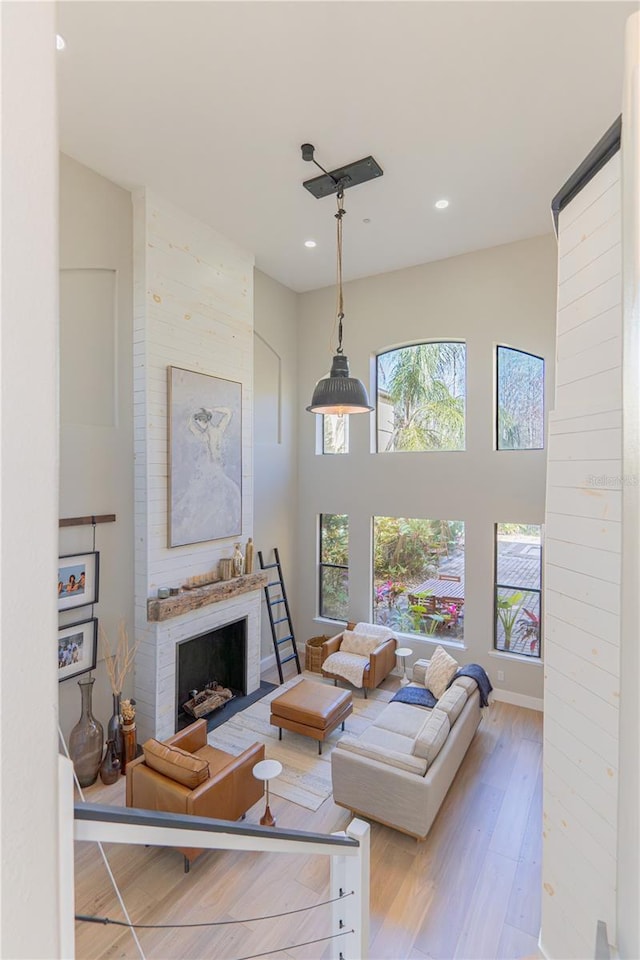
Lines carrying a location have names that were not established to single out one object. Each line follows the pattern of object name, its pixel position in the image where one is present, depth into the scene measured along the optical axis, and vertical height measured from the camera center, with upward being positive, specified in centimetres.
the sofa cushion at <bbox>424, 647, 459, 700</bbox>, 463 -205
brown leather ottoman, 442 -234
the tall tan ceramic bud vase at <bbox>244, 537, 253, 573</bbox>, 563 -103
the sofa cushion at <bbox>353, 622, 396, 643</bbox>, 591 -205
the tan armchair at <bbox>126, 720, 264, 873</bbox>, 305 -220
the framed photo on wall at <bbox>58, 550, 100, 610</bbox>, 384 -91
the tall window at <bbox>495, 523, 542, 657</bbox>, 542 -135
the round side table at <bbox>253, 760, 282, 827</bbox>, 339 -224
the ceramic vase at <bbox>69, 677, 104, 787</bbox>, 377 -225
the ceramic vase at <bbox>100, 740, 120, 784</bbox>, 391 -253
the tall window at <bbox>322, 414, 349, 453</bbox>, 682 +64
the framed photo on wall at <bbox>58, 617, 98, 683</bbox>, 383 -151
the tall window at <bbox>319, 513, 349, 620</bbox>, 677 -136
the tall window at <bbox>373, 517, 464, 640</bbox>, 594 -137
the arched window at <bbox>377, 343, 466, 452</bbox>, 598 +109
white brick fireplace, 439 +114
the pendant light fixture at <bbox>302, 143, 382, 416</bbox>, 364 +79
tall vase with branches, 405 -177
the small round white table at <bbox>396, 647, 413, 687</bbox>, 546 -216
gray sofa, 325 -225
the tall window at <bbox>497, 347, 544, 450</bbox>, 543 +93
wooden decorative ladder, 626 -192
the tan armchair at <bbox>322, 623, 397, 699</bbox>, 552 -234
